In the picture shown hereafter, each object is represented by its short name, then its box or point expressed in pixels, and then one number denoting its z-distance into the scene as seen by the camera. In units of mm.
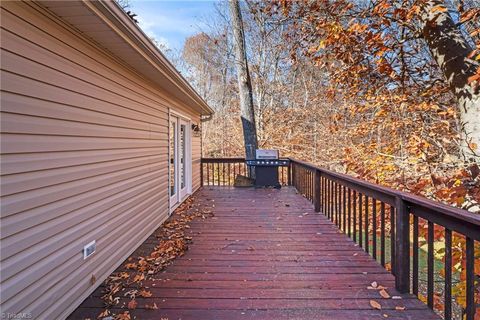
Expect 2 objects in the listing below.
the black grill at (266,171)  8312
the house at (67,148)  1773
